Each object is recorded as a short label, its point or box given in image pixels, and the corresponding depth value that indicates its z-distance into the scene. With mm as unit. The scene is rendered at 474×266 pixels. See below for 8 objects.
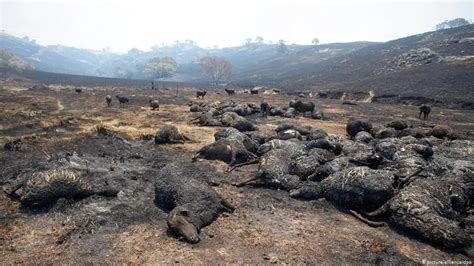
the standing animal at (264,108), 34197
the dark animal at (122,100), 41631
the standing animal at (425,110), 33503
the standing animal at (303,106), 34875
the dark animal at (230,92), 60256
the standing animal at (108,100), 40756
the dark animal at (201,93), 53775
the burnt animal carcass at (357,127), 23438
